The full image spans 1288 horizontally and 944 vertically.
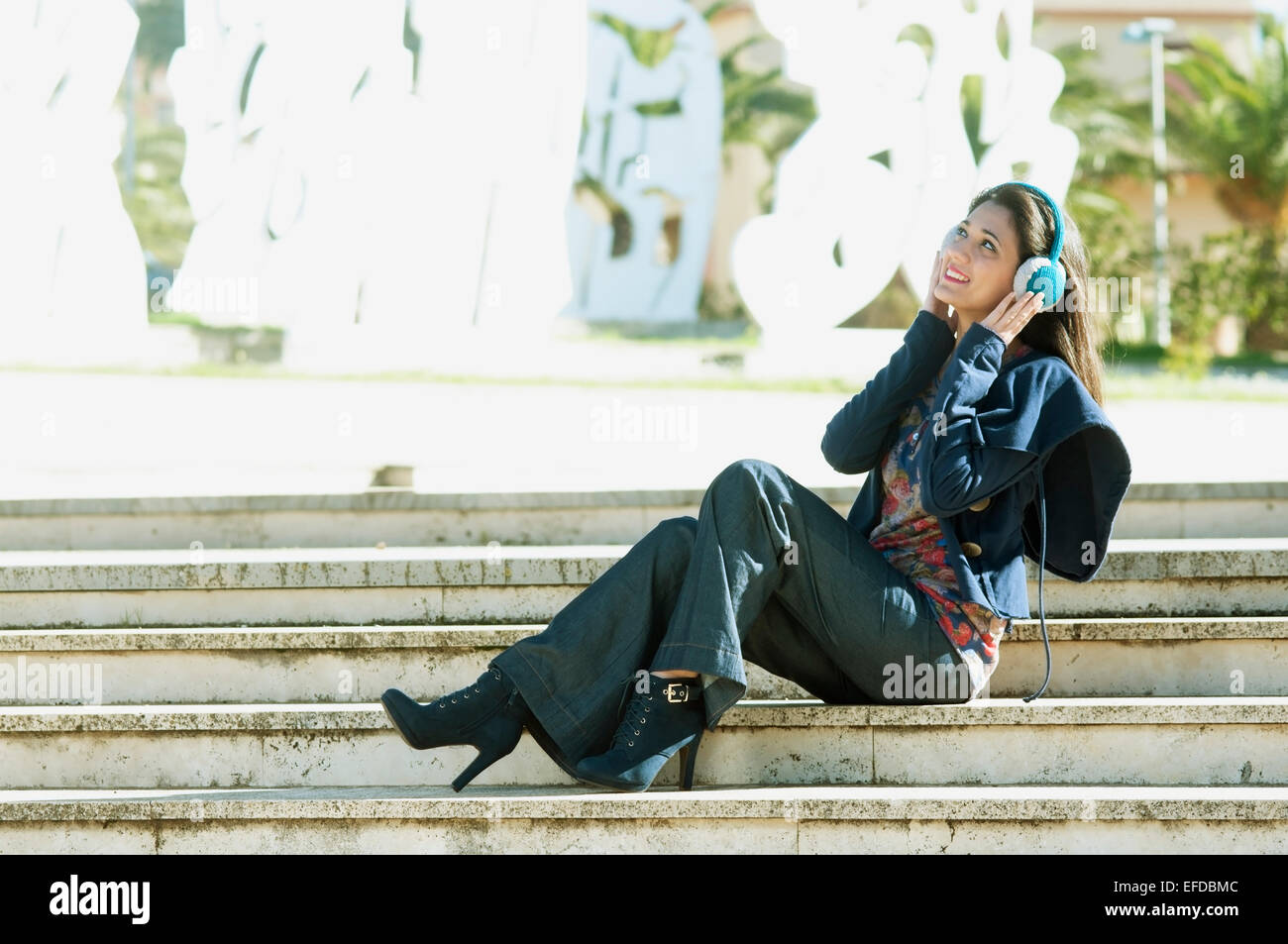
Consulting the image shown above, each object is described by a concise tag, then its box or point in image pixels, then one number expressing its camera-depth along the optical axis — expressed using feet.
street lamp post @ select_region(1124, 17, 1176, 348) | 71.17
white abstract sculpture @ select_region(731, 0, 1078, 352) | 42.01
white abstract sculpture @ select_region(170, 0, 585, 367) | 40.55
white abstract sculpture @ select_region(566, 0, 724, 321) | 63.72
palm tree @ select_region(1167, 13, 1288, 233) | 77.97
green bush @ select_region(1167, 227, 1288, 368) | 66.59
